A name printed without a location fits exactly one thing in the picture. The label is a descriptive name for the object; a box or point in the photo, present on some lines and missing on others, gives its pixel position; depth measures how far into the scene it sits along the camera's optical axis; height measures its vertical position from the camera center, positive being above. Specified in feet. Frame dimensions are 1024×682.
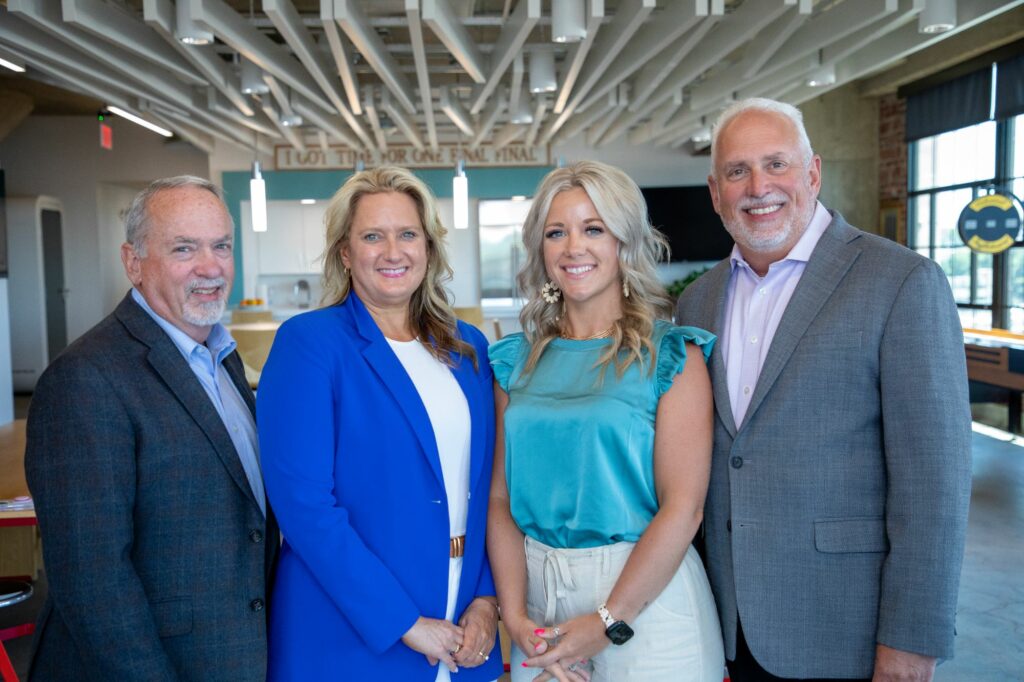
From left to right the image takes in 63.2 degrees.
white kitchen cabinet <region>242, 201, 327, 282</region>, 45.06 +2.75
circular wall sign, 30.45 +2.12
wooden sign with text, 45.14 +7.21
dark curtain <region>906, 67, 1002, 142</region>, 33.28 +7.44
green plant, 43.00 +0.05
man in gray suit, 5.54 -1.11
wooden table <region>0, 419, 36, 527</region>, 10.20 -2.74
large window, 32.65 +3.43
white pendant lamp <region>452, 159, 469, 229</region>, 29.25 +3.28
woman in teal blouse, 5.96 -1.40
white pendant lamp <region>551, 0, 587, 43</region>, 19.19 +6.21
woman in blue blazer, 5.80 -1.28
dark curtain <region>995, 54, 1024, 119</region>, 30.81 +7.25
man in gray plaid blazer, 5.12 -1.23
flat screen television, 44.50 +3.46
